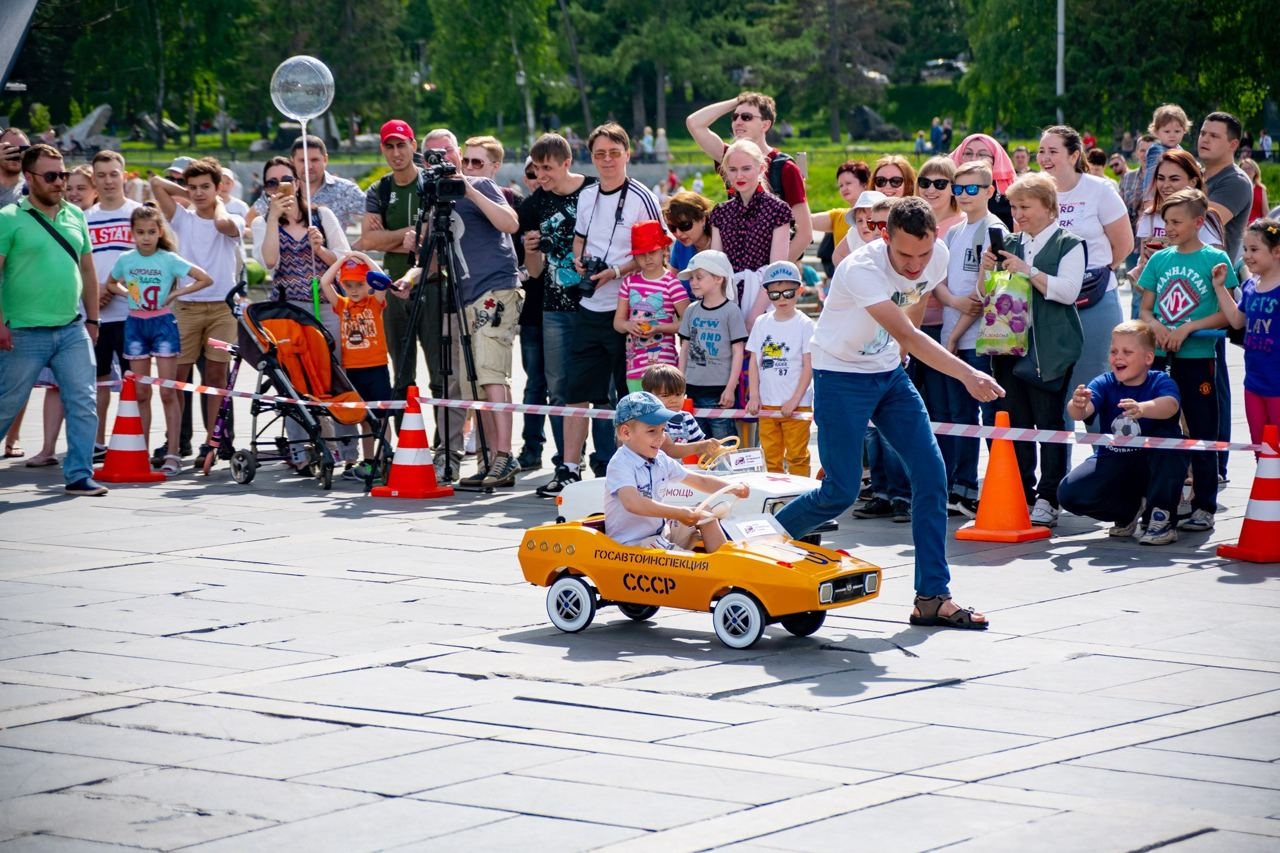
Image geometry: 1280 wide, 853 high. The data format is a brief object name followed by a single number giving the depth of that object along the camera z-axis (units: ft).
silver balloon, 47.26
